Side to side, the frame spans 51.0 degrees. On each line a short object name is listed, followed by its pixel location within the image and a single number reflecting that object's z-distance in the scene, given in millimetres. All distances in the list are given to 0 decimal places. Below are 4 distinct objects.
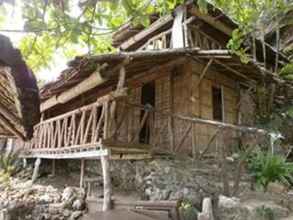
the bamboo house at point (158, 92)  7129
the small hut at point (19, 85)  1661
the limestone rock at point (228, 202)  6484
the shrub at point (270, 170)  8164
